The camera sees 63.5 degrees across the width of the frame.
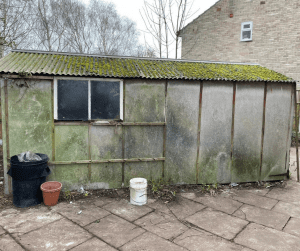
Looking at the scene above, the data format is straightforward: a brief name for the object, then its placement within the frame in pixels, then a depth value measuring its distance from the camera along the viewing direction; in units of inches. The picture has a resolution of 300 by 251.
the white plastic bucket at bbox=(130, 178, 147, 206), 199.8
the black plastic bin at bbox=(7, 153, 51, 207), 189.9
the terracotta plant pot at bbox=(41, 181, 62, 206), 193.0
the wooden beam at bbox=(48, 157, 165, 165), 218.0
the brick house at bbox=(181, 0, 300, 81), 485.1
